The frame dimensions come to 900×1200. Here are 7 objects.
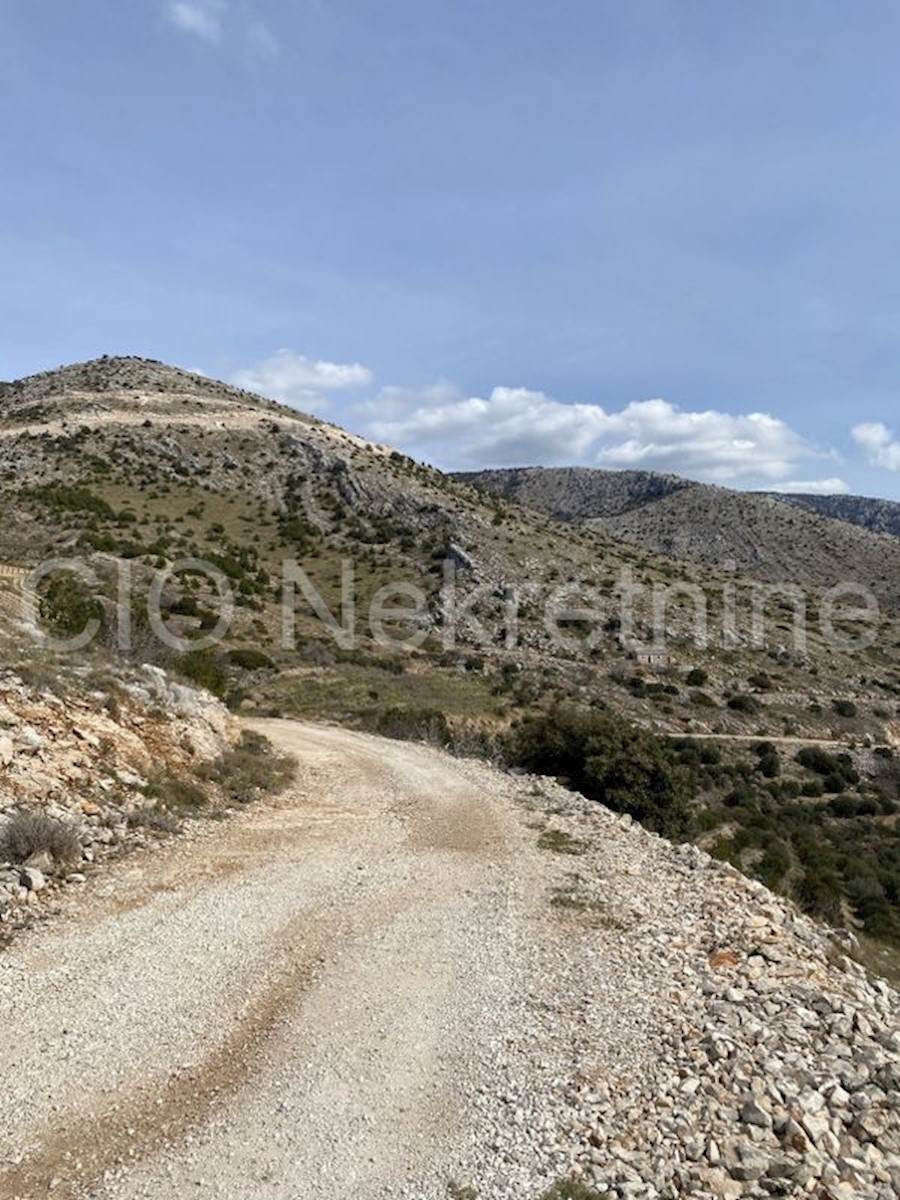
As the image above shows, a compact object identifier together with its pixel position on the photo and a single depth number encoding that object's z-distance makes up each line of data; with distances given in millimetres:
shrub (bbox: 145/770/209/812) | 14234
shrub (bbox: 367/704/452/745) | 26895
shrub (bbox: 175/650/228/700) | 24672
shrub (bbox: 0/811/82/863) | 10617
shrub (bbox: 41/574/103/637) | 22422
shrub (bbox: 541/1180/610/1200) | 5742
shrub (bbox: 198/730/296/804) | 16609
